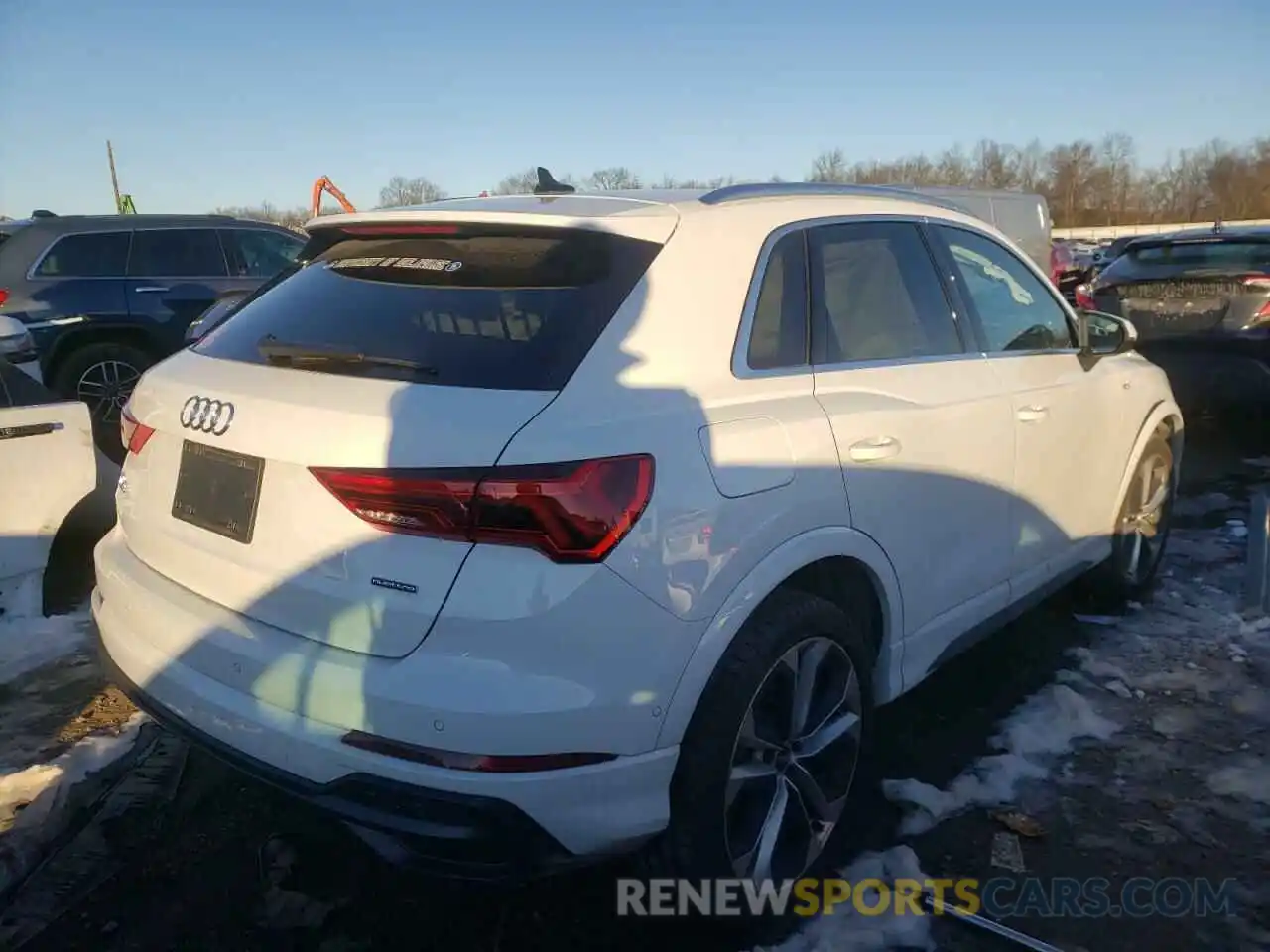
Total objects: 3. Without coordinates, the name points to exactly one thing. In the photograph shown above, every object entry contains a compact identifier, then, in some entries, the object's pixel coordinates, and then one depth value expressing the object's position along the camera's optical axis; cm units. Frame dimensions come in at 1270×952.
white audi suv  203
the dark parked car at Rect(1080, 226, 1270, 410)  784
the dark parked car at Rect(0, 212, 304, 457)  775
